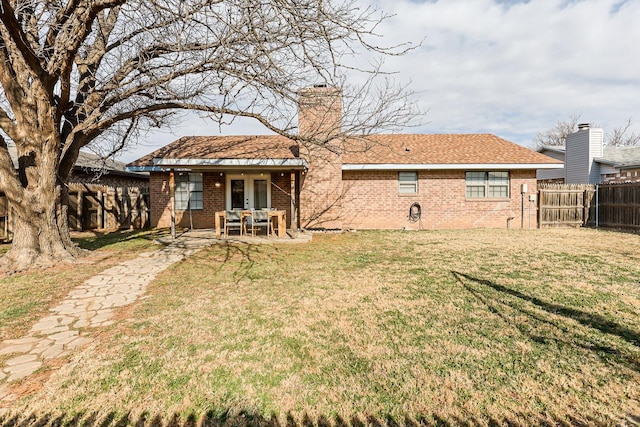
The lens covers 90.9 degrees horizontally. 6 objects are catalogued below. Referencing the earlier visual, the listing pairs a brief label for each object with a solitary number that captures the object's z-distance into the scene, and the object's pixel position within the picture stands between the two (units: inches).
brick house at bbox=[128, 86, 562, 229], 518.6
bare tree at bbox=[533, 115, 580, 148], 1568.7
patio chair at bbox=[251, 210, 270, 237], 410.0
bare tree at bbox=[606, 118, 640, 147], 1486.2
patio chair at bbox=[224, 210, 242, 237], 410.3
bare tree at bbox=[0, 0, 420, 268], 183.2
